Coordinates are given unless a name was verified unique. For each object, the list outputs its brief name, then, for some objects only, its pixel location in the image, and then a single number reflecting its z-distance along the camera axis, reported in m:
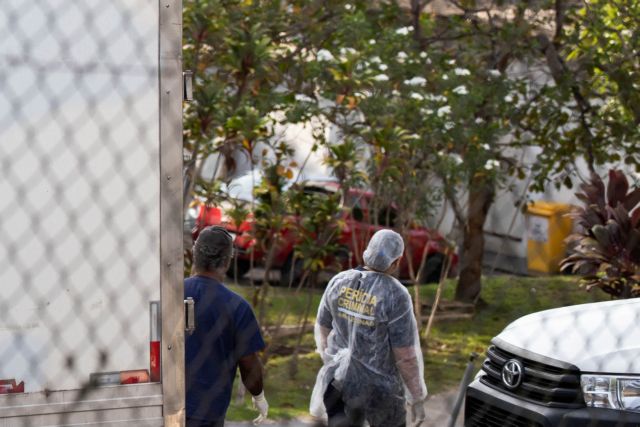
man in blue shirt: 9.62
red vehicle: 17.76
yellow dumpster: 24.53
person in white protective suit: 10.76
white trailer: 6.29
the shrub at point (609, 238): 17.73
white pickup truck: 9.57
